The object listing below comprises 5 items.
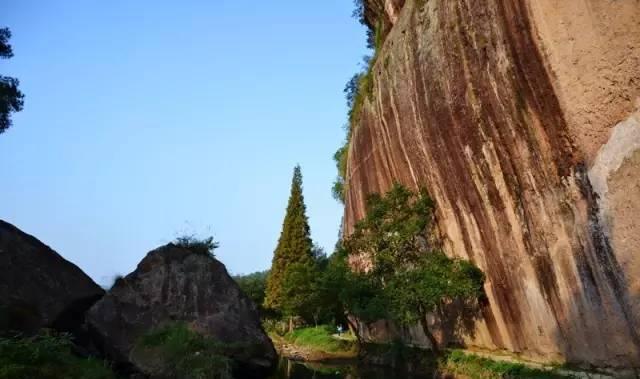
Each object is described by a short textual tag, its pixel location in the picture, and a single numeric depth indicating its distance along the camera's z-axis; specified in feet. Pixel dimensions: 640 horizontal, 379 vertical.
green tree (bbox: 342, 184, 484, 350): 52.13
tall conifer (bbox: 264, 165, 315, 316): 129.80
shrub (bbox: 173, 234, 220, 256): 53.52
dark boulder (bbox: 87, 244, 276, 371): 44.86
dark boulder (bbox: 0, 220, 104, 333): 41.57
